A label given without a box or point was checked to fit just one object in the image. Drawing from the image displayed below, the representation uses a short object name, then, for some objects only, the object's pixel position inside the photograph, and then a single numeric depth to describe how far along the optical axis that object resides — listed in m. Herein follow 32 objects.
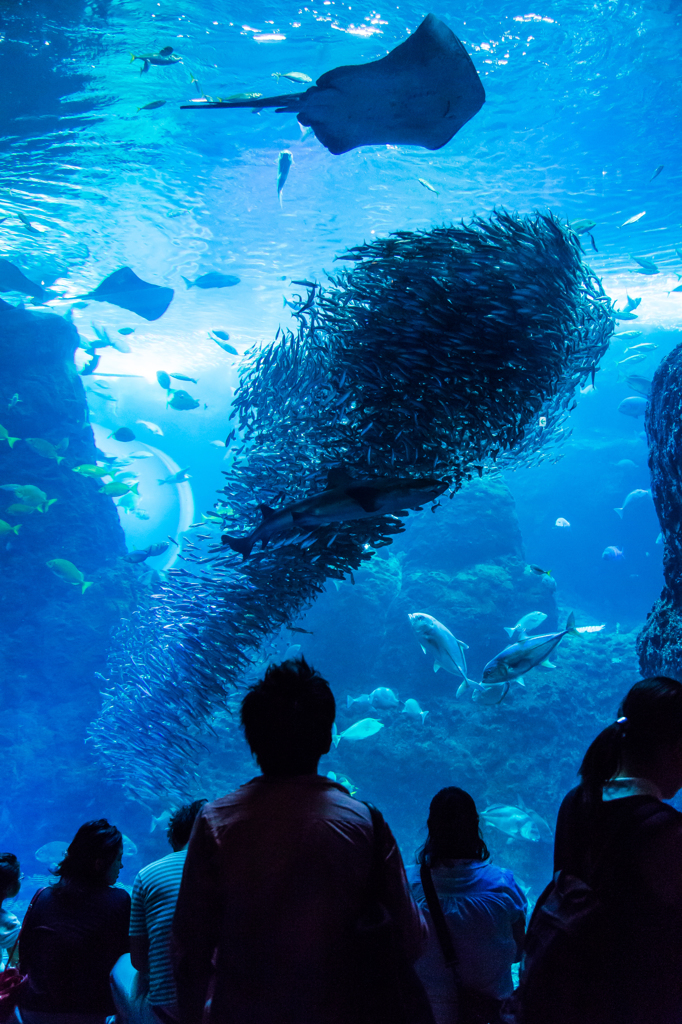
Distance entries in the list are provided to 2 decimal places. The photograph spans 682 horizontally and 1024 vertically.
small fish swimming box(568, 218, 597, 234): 6.73
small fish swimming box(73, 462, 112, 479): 12.11
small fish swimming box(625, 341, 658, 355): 15.32
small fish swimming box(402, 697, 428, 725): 11.54
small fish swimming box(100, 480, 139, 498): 12.74
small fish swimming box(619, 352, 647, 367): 17.08
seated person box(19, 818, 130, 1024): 2.26
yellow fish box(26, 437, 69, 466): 11.50
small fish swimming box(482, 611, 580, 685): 5.60
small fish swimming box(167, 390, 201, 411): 13.37
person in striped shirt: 1.97
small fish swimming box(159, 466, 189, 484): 16.94
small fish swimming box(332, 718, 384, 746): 10.14
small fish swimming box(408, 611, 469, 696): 7.29
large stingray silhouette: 3.63
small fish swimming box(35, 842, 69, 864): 8.77
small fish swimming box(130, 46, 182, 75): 7.06
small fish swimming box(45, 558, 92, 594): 10.87
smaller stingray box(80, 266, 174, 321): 13.64
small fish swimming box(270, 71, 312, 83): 6.93
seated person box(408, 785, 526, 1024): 1.95
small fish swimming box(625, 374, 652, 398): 13.37
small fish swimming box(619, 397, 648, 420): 17.58
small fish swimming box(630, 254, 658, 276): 13.32
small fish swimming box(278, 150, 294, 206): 9.66
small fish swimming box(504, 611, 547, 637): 10.92
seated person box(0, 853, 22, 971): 2.73
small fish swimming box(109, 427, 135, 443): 13.25
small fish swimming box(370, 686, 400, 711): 10.70
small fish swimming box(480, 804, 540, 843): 9.25
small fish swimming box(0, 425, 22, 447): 10.96
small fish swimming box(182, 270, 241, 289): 12.04
